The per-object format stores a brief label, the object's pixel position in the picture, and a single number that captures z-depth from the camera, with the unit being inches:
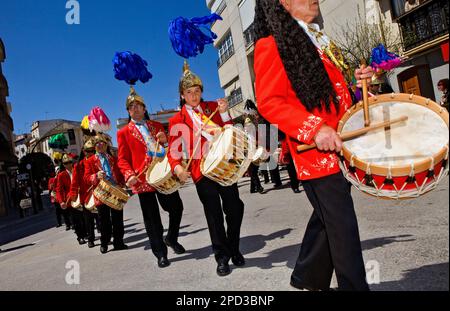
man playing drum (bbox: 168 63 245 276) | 160.4
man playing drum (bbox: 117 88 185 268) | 196.2
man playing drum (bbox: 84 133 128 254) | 261.9
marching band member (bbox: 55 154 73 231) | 369.1
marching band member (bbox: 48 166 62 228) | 523.1
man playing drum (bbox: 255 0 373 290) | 88.1
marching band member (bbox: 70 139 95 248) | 307.4
